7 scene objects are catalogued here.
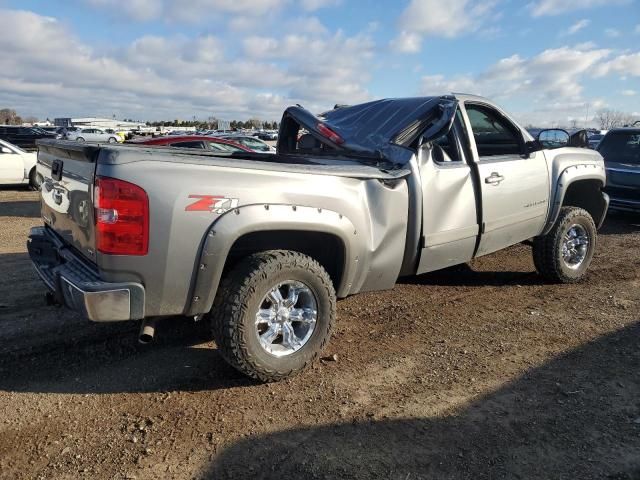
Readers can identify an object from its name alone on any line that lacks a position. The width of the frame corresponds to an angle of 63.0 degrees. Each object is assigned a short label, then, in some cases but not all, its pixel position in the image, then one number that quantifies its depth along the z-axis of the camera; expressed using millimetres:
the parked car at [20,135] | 25422
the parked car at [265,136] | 54525
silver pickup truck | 2861
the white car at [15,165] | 12742
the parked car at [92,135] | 34462
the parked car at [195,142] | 11078
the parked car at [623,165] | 9438
